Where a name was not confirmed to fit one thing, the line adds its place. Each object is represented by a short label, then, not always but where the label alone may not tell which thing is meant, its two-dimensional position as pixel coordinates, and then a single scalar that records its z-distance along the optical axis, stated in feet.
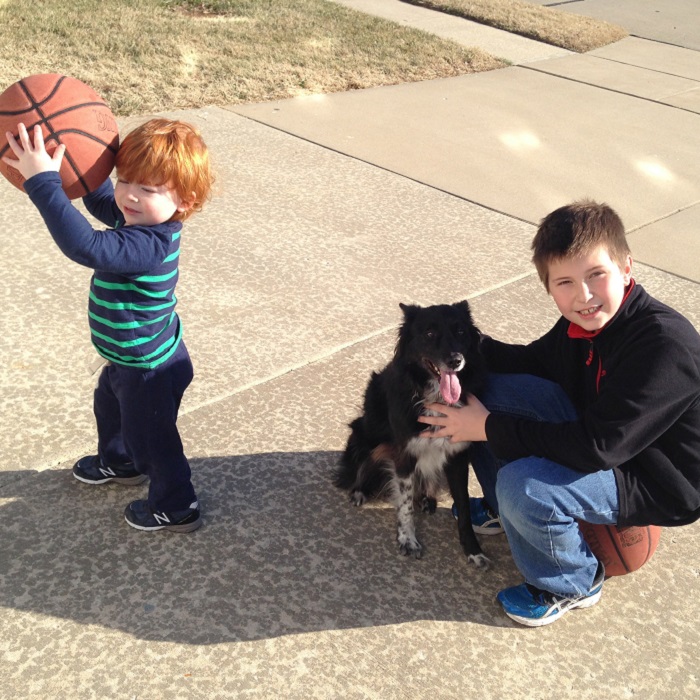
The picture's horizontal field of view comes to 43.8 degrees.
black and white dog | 10.21
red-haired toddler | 8.64
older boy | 8.73
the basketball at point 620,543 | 9.82
